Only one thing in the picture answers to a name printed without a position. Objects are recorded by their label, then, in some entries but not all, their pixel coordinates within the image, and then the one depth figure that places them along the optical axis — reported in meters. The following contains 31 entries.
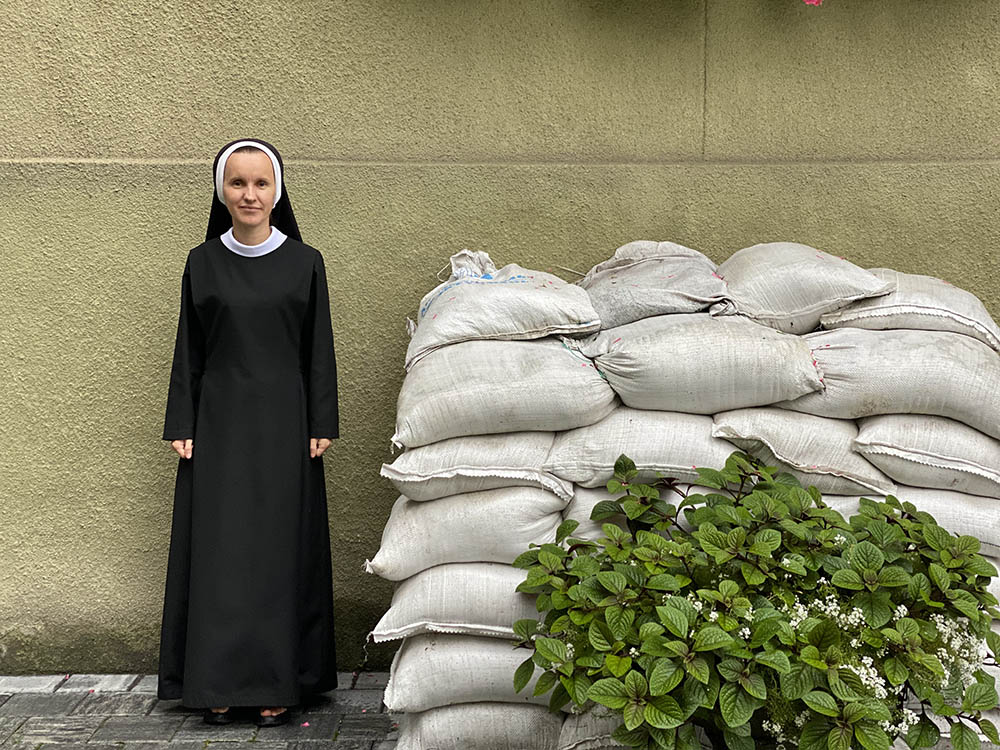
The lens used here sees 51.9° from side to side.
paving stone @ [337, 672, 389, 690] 3.85
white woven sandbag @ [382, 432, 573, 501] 2.94
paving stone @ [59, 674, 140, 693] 3.86
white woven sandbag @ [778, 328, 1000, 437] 2.88
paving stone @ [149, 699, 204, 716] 3.59
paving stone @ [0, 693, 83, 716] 3.60
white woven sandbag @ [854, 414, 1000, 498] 2.88
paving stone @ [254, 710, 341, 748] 3.37
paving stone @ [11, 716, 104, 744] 3.35
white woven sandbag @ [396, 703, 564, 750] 2.95
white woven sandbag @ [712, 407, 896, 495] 2.90
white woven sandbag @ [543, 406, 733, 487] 2.91
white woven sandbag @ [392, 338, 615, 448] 2.94
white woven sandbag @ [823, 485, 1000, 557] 2.89
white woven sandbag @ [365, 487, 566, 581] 2.92
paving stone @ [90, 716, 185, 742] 3.37
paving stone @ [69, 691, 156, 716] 3.62
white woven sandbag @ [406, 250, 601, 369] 3.15
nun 3.41
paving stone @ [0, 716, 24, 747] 3.39
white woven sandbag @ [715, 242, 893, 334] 3.12
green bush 2.28
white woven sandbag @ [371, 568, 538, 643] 2.91
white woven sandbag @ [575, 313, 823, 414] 2.89
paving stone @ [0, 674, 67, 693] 3.84
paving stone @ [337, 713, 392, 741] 3.38
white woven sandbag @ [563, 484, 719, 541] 2.92
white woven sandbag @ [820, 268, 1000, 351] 3.07
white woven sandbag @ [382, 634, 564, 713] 2.93
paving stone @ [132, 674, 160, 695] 3.84
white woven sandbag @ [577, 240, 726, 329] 3.18
